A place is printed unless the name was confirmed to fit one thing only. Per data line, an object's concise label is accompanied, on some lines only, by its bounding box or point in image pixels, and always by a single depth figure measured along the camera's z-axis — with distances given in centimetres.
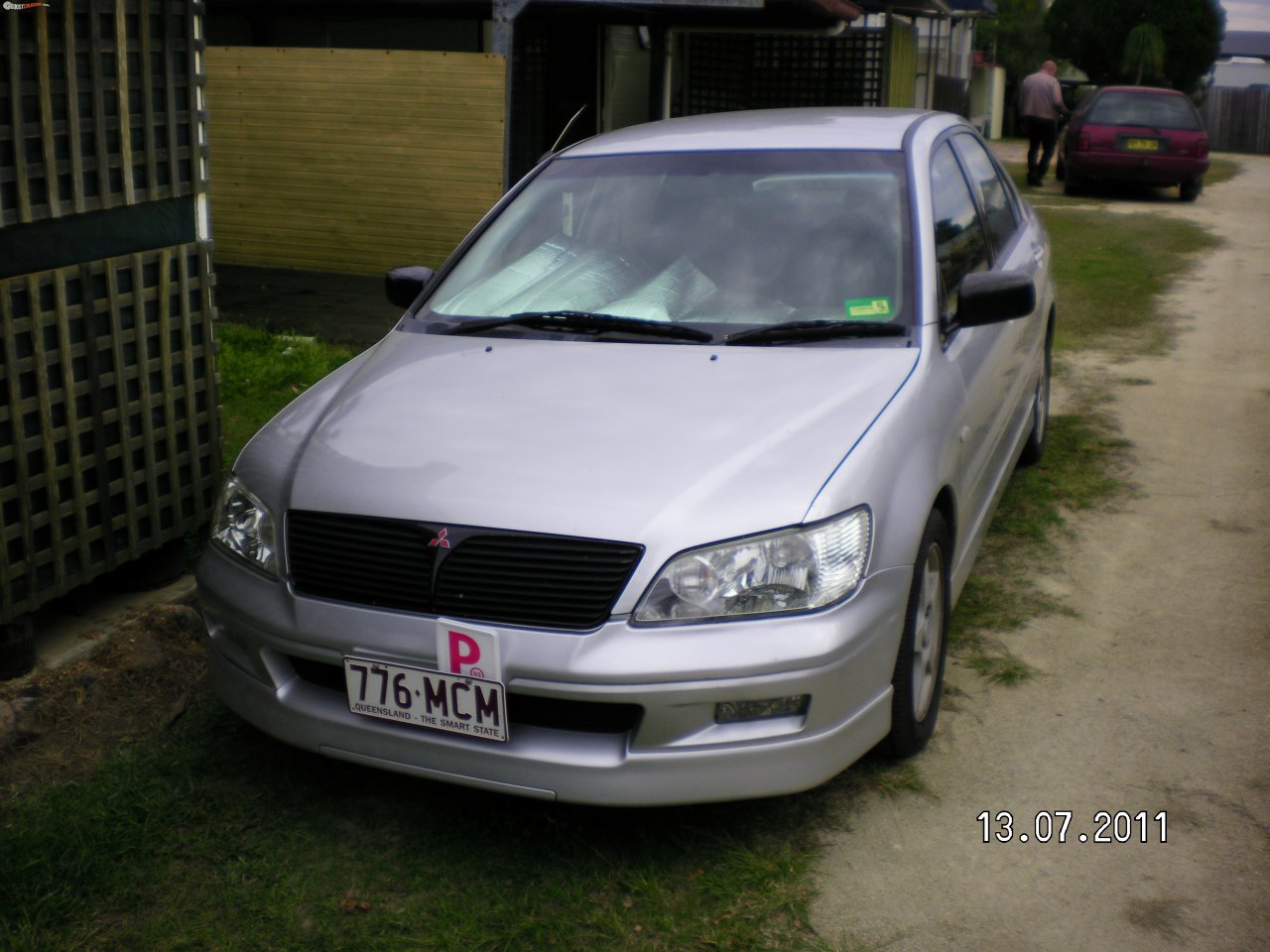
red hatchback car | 1753
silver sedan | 295
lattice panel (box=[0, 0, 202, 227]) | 395
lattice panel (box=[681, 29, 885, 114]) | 1501
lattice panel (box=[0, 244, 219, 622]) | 402
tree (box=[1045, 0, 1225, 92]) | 3344
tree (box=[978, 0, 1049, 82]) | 4291
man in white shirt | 1906
